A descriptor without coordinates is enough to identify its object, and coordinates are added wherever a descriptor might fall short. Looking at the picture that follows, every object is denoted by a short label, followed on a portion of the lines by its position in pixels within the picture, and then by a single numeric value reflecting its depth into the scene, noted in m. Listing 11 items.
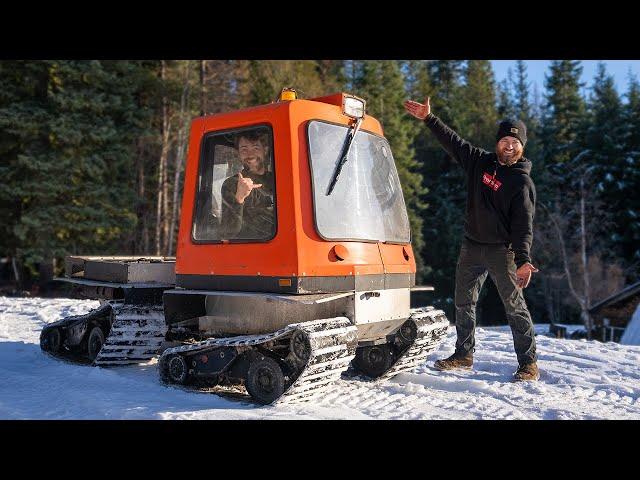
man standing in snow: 5.56
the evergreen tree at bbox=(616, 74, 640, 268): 35.44
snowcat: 4.56
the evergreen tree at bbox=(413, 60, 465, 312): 35.72
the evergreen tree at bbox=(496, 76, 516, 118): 45.97
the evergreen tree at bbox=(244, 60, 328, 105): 25.22
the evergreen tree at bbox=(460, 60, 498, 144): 39.97
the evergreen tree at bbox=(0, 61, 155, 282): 19.52
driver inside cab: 4.79
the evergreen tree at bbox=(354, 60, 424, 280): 32.50
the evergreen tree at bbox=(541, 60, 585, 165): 40.97
